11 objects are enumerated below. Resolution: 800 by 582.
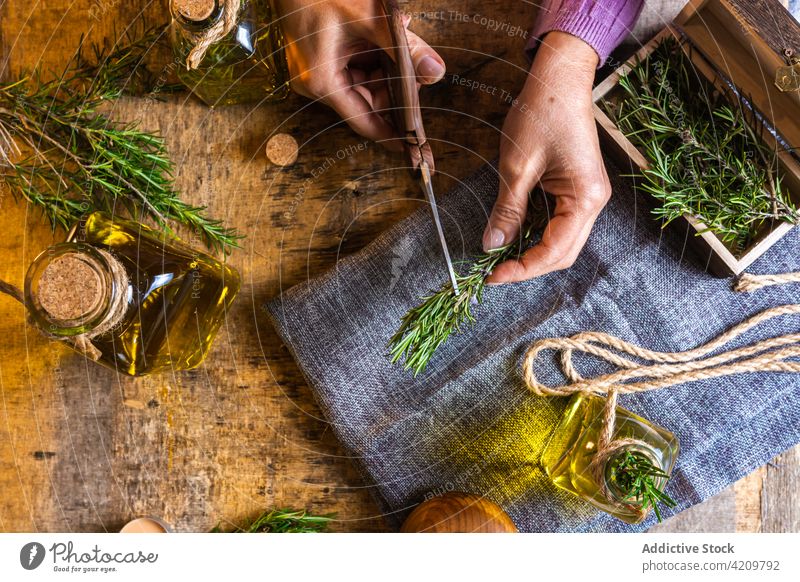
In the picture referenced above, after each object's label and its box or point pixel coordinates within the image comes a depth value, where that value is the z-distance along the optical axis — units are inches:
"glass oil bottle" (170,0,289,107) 21.4
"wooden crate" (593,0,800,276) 23.0
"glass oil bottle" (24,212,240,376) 21.3
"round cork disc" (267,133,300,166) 27.4
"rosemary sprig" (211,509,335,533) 27.0
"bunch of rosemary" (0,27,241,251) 25.6
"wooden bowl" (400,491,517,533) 24.0
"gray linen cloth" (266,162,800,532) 25.4
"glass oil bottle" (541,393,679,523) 23.0
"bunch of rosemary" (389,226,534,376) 24.8
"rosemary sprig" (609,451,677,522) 21.9
